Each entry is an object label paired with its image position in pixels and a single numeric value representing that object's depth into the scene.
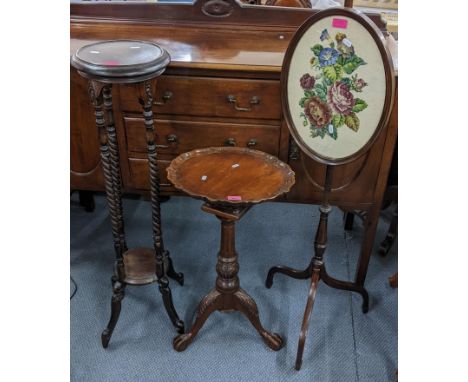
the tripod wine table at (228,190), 1.42
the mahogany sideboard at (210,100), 1.59
